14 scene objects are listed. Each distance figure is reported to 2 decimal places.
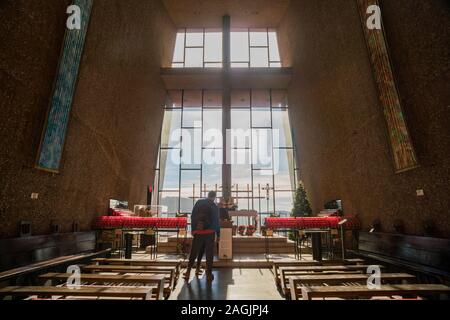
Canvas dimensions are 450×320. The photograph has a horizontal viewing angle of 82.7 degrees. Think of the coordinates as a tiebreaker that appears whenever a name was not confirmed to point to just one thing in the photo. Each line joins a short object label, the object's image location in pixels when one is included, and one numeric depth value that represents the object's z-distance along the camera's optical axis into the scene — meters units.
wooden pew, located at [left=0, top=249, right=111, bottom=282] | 3.22
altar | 7.89
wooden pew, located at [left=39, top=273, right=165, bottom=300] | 2.85
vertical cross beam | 11.41
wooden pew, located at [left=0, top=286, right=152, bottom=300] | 2.34
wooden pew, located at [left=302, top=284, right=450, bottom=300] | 2.44
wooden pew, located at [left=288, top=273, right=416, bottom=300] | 2.84
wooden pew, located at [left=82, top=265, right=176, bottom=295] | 3.61
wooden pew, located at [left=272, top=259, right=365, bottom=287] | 3.96
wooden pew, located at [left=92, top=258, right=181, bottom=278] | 4.21
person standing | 4.12
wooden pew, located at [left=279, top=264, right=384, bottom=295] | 3.69
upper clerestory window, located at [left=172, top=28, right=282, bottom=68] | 13.35
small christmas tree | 9.04
